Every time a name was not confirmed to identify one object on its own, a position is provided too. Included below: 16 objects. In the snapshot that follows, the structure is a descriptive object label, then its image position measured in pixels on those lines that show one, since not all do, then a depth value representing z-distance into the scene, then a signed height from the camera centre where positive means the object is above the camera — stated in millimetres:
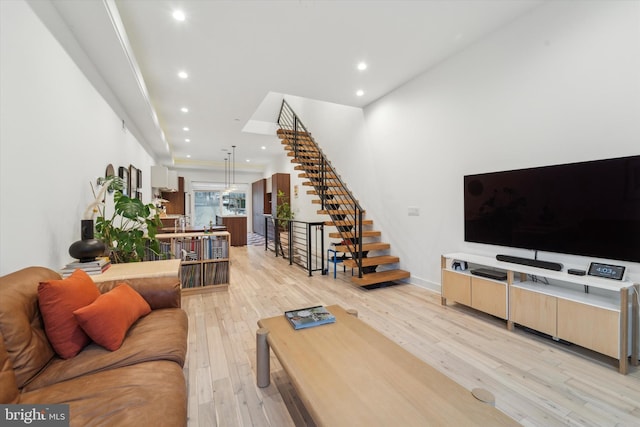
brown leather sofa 1061 -746
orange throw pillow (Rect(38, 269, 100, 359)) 1401 -523
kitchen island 8594 -379
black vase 2258 -265
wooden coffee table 1070 -781
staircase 4285 -5
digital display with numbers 2172 -467
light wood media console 2037 -797
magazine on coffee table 1895 -745
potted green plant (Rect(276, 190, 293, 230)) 8672 +154
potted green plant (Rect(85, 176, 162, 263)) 2811 -177
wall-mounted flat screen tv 2189 +46
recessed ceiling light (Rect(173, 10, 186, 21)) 2701 +1975
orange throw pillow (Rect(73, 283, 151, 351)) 1461 -582
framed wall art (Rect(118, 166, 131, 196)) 4168 +604
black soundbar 2551 -479
